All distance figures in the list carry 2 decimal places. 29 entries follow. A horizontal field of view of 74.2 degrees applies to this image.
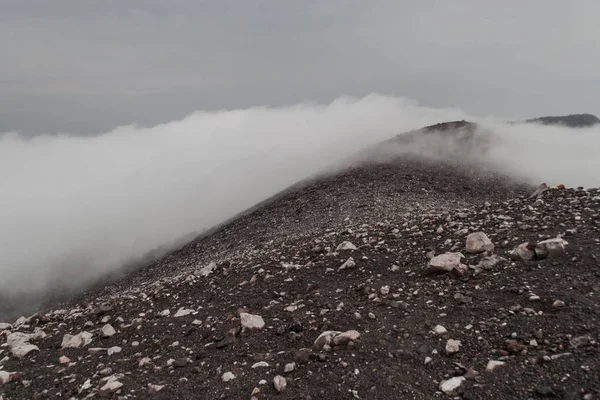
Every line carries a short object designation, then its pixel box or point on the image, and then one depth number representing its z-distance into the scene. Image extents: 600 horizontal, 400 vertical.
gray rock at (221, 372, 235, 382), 4.91
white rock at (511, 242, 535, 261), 6.29
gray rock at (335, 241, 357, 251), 8.78
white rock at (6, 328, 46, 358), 6.46
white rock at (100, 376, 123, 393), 4.93
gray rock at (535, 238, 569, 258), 6.16
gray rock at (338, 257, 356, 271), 7.82
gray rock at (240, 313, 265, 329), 6.16
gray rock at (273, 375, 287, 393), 4.55
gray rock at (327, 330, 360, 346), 5.21
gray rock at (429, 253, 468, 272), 6.57
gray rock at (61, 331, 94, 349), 6.57
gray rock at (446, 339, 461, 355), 4.66
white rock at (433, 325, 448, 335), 5.07
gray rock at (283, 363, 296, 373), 4.88
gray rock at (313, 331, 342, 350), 5.28
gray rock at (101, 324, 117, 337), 6.75
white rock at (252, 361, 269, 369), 5.08
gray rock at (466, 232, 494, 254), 6.96
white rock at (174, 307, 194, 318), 7.28
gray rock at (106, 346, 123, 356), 6.11
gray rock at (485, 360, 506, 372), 4.23
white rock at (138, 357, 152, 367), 5.57
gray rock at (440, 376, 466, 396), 4.05
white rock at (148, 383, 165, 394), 4.84
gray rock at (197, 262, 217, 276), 10.02
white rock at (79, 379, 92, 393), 5.11
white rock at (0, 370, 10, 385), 5.60
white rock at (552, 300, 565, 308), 4.99
